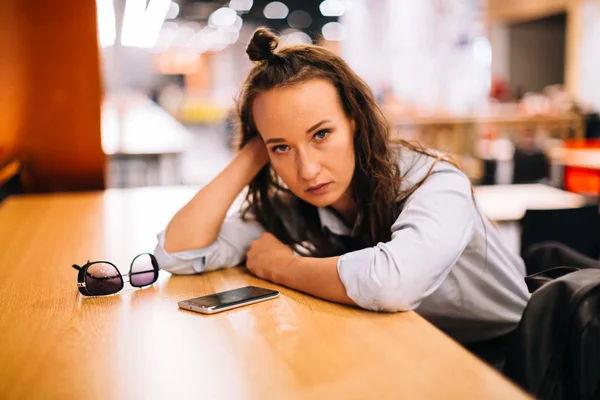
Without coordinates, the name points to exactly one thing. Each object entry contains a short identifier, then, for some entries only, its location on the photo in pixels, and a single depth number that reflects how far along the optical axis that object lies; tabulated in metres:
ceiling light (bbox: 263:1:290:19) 15.84
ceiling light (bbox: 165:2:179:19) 13.64
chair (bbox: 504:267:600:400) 1.04
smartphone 1.15
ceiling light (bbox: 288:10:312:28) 16.91
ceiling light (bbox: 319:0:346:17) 14.52
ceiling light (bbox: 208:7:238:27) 15.22
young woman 1.20
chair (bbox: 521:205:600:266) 2.39
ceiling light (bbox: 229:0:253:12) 13.84
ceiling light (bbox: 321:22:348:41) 18.41
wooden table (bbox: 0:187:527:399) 0.81
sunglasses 1.28
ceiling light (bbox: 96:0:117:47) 3.24
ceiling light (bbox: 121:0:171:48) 5.76
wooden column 3.02
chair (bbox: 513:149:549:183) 5.25
